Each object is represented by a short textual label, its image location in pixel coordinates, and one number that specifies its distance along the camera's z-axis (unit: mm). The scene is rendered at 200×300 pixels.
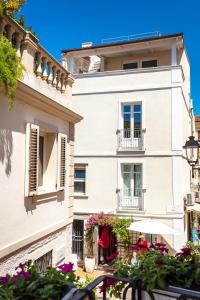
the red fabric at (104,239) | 14161
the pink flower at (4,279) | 2147
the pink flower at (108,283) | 2257
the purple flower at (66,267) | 2314
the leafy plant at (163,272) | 2187
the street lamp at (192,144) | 9720
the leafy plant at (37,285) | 1934
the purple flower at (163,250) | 3214
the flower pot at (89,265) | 13577
